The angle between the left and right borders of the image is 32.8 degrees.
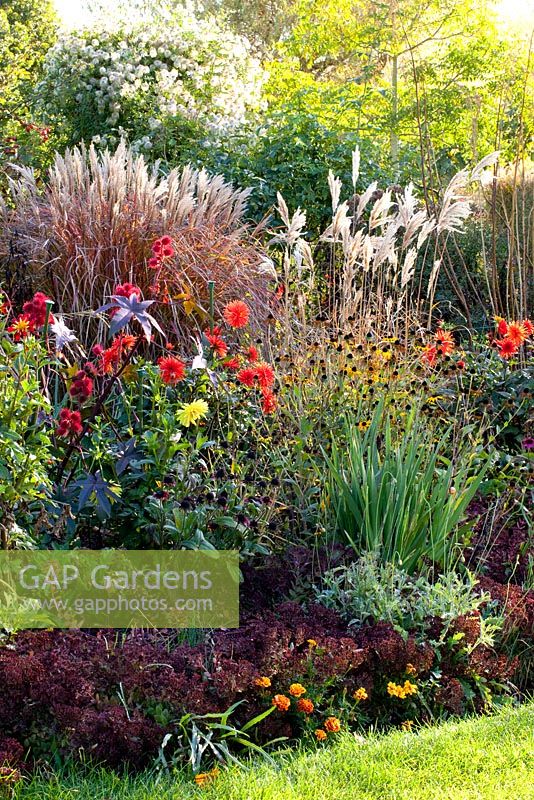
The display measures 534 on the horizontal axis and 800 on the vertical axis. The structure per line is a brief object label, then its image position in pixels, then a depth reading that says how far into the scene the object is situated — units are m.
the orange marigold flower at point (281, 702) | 2.64
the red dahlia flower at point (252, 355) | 3.80
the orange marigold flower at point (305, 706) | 2.67
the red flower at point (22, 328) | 3.29
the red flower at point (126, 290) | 3.32
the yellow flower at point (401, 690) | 2.85
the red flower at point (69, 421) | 3.17
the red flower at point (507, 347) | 4.44
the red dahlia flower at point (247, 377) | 3.62
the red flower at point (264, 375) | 3.65
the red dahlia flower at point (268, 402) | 3.81
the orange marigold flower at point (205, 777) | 2.41
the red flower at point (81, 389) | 3.14
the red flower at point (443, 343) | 4.17
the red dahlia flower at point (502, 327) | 4.75
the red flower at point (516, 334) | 4.53
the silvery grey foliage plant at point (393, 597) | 3.12
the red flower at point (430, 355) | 4.25
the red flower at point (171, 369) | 3.33
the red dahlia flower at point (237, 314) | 3.88
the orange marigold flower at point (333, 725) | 2.67
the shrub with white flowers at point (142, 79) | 10.87
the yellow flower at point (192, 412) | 3.29
